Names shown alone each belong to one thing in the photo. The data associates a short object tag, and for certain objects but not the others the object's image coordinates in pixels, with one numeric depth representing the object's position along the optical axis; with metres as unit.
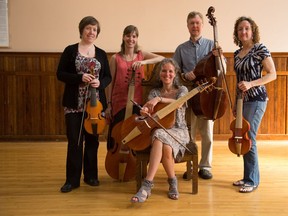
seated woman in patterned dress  2.86
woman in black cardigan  3.05
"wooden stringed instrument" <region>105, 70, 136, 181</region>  3.15
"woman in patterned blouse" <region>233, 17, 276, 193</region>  2.96
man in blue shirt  3.36
